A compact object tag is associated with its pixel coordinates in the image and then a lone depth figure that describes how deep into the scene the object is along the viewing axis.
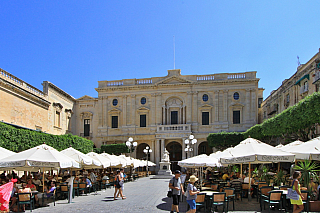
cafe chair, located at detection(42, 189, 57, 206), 12.57
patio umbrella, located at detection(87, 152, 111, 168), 19.42
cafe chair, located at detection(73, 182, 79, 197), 15.62
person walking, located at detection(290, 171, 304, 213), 8.49
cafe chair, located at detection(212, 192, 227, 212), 10.24
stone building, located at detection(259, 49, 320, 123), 25.81
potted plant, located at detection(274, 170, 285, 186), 14.98
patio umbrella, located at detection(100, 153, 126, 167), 21.21
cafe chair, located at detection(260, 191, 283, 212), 10.06
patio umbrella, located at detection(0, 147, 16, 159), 13.79
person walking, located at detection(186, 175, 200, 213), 8.66
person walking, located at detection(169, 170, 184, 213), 9.80
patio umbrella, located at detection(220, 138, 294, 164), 11.65
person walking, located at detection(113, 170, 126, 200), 13.98
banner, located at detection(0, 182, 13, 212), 9.06
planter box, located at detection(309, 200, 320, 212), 9.77
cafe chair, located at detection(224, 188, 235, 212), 11.04
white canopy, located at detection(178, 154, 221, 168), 15.18
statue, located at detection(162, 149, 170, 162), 34.99
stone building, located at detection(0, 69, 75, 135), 26.42
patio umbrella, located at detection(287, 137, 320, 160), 12.00
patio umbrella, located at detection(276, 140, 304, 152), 16.74
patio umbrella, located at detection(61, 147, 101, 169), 16.28
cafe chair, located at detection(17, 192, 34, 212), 10.95
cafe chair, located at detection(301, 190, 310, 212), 9.66
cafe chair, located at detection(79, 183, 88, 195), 15.95
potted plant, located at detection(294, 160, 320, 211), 9.77
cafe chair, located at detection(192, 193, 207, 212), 10.20
